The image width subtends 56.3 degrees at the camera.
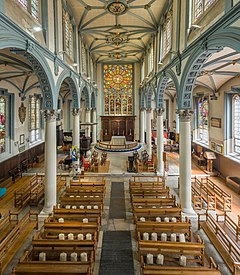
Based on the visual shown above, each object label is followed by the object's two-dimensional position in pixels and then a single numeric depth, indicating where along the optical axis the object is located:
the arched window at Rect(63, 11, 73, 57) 14.76
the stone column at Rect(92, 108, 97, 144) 30.81
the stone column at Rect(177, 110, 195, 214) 11.38
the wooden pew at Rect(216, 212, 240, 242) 8.50
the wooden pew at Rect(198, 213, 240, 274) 6.99
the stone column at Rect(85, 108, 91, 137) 25.18
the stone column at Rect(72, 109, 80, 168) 18.27
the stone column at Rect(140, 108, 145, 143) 31.00
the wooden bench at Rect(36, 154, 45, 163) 22.12
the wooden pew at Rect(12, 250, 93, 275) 5.78
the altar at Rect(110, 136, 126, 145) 28.88
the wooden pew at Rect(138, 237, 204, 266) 6.97
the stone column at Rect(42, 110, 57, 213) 11.45
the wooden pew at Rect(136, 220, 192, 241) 8.24
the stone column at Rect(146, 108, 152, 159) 24.11
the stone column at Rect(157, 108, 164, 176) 18.09
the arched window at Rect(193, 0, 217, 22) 8.84
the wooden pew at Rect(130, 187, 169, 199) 12.14
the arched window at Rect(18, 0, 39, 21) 9.27
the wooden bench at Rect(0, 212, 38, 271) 7.57
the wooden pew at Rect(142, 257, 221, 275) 5.78
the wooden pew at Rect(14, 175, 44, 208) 12.38
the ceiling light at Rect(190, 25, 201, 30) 9.14
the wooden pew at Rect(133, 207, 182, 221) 9.55
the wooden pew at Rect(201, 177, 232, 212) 11.40
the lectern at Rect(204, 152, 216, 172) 17.91
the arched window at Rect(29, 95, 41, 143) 22.01
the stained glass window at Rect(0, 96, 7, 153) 16.75
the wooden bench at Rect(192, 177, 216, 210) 11.93
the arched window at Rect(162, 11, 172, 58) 15.04
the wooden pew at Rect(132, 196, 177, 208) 10.68
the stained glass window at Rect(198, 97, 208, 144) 21.32
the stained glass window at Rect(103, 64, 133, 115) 34.28
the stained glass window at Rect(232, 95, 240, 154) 16.23
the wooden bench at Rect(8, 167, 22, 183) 16.47
